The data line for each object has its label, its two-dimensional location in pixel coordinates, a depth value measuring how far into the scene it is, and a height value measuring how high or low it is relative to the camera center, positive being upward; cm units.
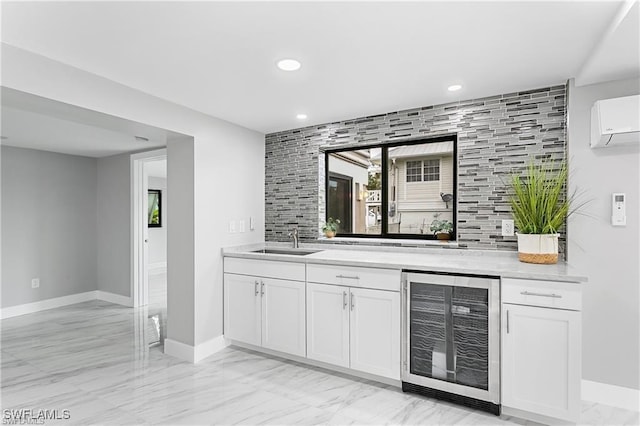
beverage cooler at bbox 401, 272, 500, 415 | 220 -86
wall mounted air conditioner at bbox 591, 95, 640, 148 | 207 +57
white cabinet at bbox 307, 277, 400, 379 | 251 -91
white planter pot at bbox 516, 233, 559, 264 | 232 -25
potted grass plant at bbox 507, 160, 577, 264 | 233 +1
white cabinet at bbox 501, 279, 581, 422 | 198 -82
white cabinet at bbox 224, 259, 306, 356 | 294 -89
